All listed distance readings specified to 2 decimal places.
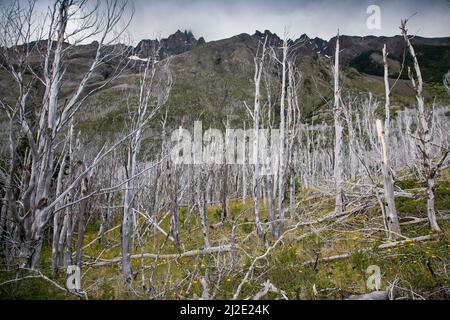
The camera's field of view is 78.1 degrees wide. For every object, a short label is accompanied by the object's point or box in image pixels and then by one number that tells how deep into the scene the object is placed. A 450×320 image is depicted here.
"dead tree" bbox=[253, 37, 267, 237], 8.44
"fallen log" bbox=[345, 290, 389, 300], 3.48
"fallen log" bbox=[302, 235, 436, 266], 5.64
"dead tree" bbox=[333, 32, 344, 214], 8.75
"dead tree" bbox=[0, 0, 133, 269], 3.75
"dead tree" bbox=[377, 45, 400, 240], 6.41
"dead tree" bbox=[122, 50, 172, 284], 6.48
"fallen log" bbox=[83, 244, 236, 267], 7.66
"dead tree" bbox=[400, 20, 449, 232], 6.11
